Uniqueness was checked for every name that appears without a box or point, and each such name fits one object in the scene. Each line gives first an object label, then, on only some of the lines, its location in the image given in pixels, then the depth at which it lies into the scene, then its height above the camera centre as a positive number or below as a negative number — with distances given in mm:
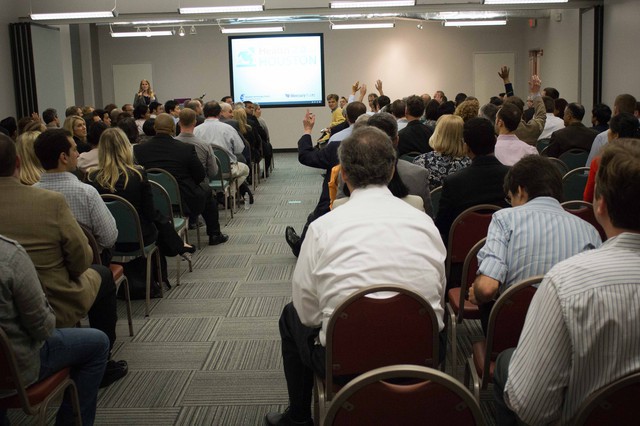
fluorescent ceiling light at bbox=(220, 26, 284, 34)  13599 +1436
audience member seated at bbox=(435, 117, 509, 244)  3852 -476
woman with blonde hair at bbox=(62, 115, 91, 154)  6820 -178
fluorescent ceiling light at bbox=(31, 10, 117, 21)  11031 +1480
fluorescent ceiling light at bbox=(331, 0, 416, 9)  10695 +1463
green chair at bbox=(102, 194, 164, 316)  4520 -810
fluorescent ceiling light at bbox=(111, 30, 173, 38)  13452 +1476
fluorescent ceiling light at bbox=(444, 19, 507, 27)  14080 +1480
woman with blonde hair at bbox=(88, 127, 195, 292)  4723 -482
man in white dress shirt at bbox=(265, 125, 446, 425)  2348 -518
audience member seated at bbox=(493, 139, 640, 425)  1677 -545
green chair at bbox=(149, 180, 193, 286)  5280 -733
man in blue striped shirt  2568 -538
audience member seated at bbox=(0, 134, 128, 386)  2891 -532
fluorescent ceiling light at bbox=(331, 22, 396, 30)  13703 +1461
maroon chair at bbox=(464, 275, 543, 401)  2377 -807
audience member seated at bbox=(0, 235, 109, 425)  2393 -875
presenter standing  12088 +192
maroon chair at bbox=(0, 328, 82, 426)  2311 -1024
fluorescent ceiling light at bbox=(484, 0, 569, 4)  10672 +1426
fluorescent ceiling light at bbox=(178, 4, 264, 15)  11056 +1535
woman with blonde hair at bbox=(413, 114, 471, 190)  4738 -382
